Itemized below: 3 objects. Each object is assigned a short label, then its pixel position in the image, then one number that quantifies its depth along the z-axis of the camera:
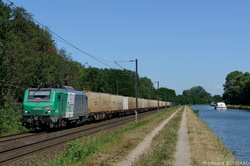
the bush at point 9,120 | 28.62
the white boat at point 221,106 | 140.12
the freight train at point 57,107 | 28.12
